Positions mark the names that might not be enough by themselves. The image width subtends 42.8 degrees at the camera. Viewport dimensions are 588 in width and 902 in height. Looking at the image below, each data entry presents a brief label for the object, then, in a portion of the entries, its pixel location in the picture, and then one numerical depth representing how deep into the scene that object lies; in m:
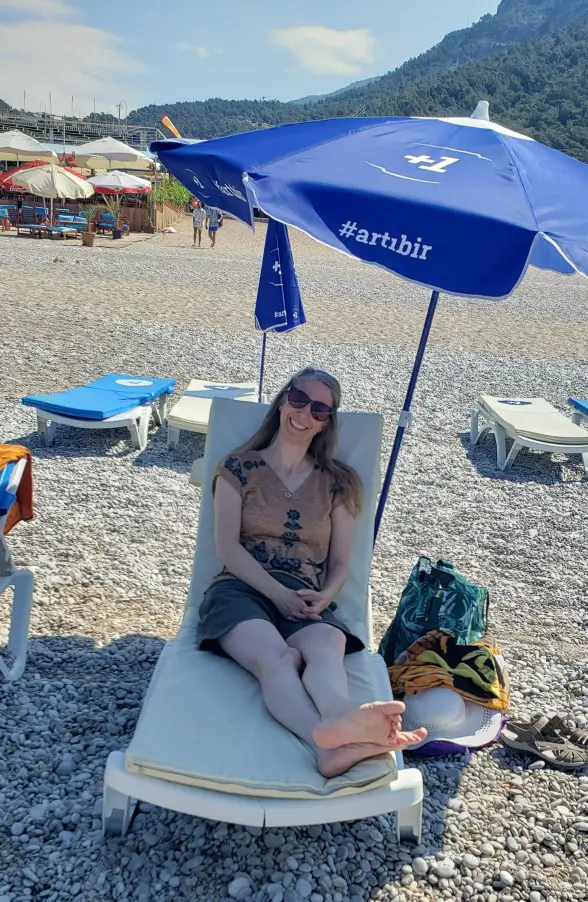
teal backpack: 3.18
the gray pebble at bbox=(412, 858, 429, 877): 2.32
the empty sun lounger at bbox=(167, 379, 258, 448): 5.86
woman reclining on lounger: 2.53
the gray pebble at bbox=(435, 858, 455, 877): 2.32
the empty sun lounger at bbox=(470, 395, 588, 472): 6.16
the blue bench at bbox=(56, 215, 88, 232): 22.59
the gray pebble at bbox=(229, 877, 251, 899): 2.17
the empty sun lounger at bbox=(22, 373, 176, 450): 5.60
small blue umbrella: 5.34
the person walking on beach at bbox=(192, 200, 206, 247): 22.12
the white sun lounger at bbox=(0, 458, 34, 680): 3.14
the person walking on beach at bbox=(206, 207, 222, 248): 22.45
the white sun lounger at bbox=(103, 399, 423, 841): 2.10
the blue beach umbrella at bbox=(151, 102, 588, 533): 2.14
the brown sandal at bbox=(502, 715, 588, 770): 2.88
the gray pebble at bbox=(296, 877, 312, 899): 2.18
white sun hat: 2.84
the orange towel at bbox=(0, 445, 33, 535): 3.26
